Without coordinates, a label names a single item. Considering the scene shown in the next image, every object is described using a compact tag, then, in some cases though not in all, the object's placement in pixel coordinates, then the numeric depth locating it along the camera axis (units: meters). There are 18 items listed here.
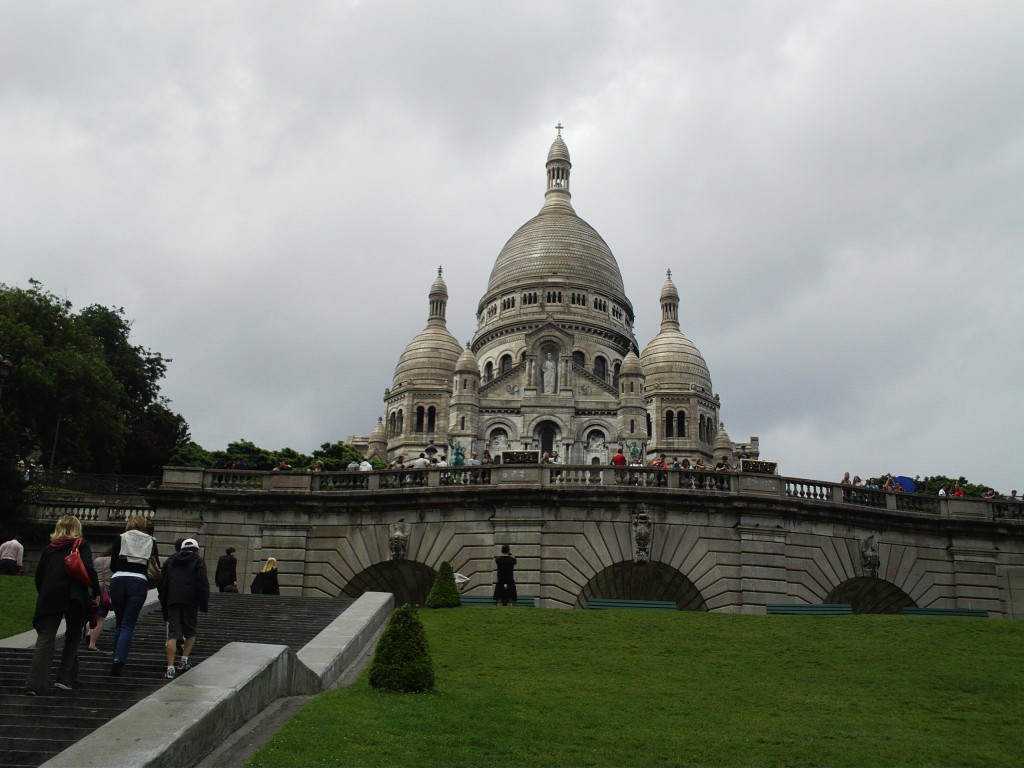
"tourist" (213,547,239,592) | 23.20
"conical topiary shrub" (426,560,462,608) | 22.50
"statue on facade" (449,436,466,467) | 40.37
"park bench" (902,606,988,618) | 26.36
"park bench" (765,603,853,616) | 25.23
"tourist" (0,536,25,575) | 25.56
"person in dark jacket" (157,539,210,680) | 14.20
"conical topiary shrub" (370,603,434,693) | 14.65
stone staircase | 11.62
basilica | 102.94
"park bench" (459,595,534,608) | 24.77
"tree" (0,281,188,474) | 45.41
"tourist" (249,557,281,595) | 24.05
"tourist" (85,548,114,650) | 15.34
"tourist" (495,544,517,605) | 23.91
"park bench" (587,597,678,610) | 24.77
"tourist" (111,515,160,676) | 13.87
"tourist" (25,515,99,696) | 12.88
